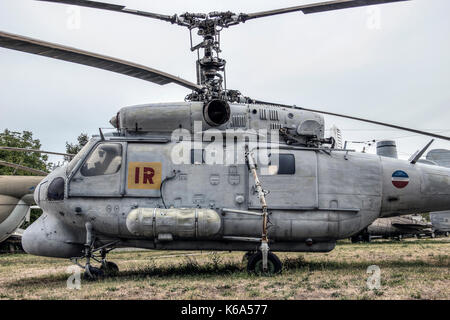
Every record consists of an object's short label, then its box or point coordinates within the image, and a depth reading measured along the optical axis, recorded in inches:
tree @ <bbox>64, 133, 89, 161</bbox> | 1494.8
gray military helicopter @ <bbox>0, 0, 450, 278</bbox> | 311.6
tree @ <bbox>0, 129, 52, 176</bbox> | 1453.0
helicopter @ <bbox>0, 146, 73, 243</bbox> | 565.3
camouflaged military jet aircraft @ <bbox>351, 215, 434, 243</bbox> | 899.4
